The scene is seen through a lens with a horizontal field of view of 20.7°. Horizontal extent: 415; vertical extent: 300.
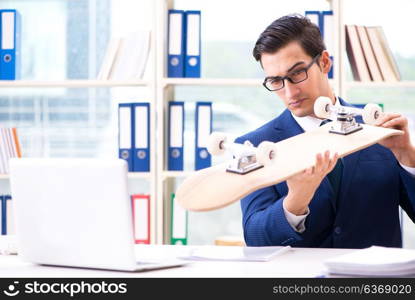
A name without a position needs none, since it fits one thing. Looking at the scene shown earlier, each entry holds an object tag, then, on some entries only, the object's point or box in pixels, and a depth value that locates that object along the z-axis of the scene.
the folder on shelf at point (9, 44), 5.30
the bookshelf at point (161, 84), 5.15
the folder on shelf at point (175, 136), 5.22
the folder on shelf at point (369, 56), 5.18
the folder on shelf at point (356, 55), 5.18
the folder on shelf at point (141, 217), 5.21
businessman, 3.34
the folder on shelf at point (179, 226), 5.25
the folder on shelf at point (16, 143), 5.45
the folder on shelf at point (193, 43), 5.20
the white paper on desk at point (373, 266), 2.27
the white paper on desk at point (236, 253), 2.81
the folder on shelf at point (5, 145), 5.41
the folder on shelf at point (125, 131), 5.17
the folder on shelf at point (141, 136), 5.18
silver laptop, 2.43
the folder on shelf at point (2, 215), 5.30
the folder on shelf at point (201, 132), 5.19
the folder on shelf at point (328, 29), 5.18
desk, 2.48
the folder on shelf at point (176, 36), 5.22
